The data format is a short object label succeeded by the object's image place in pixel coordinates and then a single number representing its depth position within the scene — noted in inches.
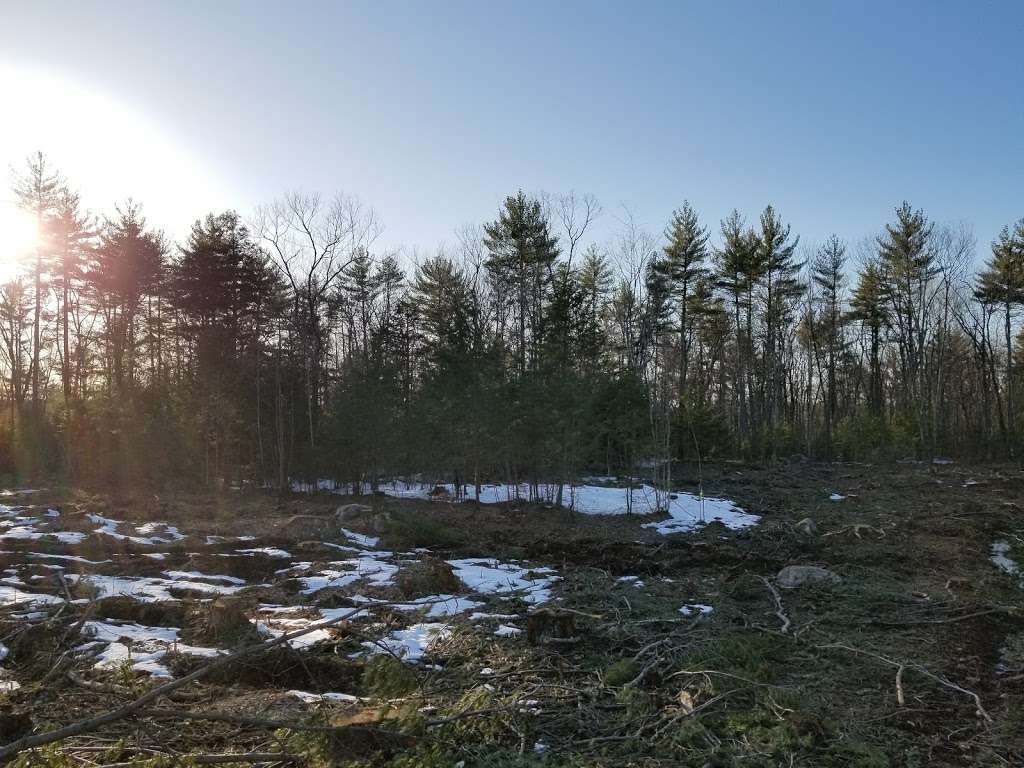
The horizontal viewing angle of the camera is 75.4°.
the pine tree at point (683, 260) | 1195.3
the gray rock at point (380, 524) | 518.0
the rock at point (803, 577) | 343.3
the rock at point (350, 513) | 583.5
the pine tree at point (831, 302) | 1438.2
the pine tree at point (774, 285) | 1280.8
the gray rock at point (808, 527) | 532.7
